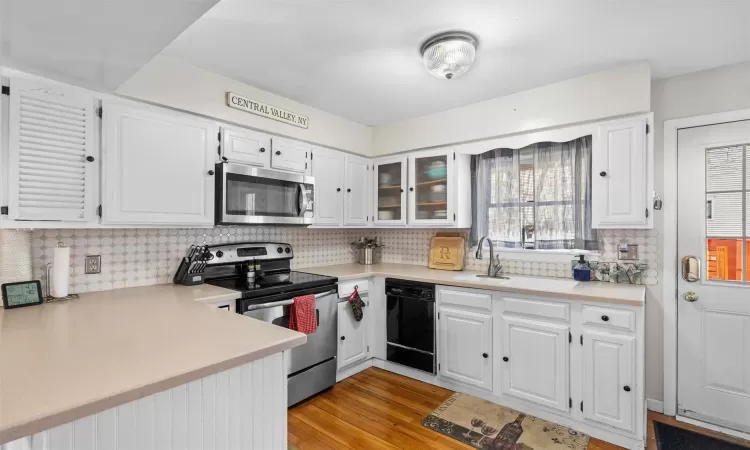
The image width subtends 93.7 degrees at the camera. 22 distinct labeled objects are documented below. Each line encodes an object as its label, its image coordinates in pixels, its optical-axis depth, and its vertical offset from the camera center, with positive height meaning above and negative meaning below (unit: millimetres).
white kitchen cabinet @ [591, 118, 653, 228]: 2334 +344
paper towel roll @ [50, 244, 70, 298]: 1913 -250
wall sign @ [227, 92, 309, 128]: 2554 +904
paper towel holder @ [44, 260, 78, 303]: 1941 -342
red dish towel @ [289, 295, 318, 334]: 2490 -641
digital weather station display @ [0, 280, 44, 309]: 1701 -342
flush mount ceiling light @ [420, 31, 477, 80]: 1965 +990
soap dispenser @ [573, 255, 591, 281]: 2689 -351
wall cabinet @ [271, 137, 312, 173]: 2852 +593
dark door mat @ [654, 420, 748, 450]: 2150 -1358
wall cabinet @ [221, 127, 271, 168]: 2539 +594
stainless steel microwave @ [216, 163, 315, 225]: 2469 +222
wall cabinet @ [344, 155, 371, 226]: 3527 +345
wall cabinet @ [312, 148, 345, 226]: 3223 +372
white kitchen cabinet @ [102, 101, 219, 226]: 2006 +362
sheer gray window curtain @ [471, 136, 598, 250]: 2801 +251
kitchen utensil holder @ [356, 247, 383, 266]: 3904 -339
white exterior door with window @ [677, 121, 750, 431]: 2307 -350
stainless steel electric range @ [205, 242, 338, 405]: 2361 -498
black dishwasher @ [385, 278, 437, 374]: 2920 -849
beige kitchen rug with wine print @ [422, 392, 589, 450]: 2137 -1328
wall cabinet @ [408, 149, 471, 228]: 3213 +346
